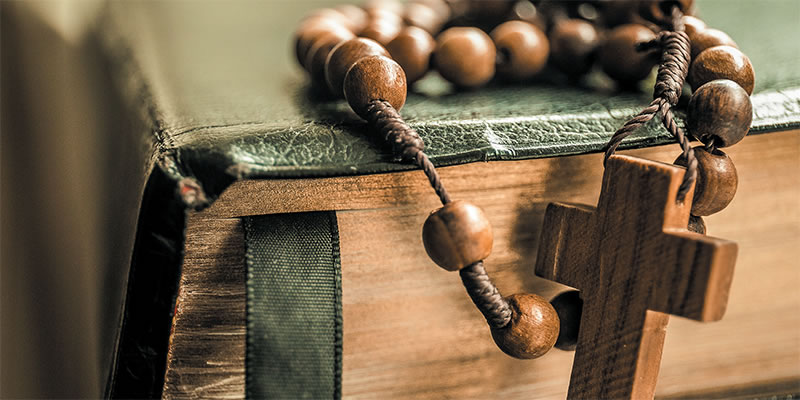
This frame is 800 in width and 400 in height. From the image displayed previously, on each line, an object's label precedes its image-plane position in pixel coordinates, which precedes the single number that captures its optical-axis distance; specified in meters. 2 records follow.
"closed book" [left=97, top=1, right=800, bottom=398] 0.22
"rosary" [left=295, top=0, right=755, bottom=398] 0.22
